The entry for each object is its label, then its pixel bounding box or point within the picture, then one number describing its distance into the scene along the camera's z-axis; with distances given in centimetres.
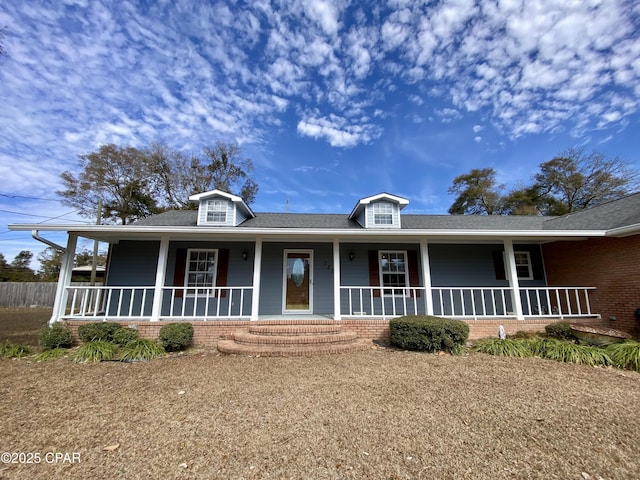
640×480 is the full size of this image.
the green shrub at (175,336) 603
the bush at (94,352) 551
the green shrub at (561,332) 668
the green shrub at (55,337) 604
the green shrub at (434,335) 588
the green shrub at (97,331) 621
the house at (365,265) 698
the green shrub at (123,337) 620
